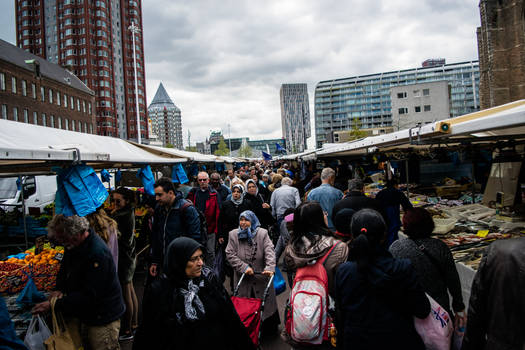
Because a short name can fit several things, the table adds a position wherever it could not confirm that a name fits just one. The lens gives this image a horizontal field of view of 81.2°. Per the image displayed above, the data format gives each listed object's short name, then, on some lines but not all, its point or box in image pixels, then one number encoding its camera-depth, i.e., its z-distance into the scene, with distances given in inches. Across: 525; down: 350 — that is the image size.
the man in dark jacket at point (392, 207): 199.0
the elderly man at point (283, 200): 245.0
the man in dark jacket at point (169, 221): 154.6
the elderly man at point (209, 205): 232.8
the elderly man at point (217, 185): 270.1
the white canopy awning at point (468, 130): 91.7
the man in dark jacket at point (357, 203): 162.7
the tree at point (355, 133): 1851.6
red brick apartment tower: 2854.3
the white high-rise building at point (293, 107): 7278.5
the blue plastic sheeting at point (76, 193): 125.8
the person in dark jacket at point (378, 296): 74.4
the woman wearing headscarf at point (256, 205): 222.0
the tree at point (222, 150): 2910.9
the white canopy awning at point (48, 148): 103.7
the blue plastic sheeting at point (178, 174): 339.9
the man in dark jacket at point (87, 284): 103.8
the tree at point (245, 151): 3260.3
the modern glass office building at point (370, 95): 3567.9
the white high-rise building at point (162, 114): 7386.8
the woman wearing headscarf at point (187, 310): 79.7
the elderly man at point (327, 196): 208.2
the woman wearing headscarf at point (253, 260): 146.7
